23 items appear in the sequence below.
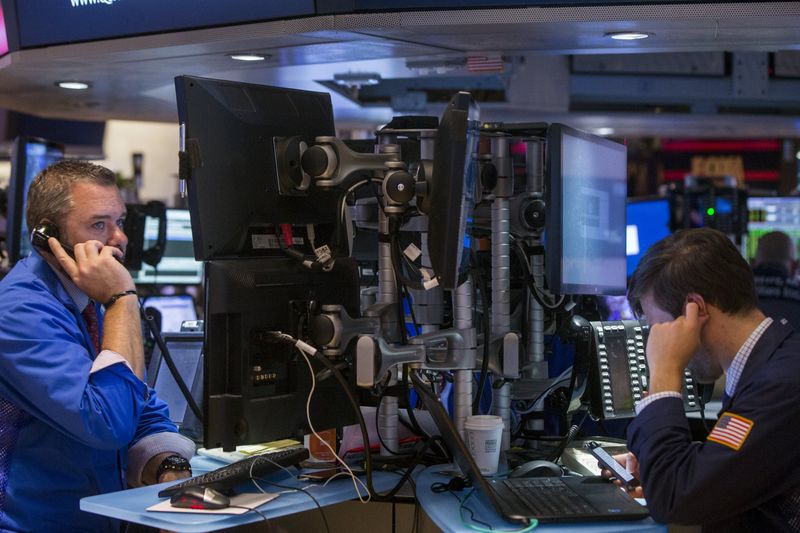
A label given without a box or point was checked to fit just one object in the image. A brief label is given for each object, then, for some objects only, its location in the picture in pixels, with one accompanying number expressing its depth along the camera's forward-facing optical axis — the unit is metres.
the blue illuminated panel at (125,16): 3.41
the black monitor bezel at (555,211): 2.73
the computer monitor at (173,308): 5.45
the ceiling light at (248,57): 3.91
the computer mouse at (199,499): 2.16
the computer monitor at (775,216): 8.85
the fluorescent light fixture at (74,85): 4.75
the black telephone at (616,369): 2.83
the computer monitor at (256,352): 2.28
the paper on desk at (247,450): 2.71
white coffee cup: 2.49
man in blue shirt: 2.33
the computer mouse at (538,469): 2.48
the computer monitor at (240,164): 2.27
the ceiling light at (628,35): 3.39
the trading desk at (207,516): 2.09
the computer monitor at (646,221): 6.45
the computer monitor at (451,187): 2.14
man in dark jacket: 2.02
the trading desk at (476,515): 2.11
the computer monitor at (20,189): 4.07
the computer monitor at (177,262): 5.79
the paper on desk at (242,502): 2.15
